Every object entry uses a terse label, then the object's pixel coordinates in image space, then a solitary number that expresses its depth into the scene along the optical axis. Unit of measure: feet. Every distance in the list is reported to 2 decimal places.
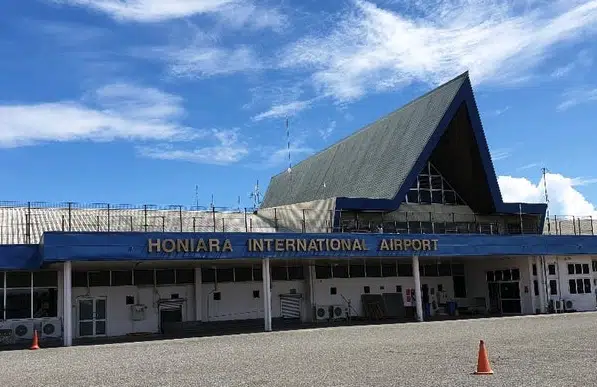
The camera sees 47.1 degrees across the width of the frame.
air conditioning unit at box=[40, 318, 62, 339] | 98.17
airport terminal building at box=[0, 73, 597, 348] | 97.04
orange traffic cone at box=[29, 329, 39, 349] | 81.82
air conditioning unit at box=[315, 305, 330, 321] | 122.37
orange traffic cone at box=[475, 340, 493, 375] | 42.36
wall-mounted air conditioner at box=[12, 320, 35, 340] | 96.53
